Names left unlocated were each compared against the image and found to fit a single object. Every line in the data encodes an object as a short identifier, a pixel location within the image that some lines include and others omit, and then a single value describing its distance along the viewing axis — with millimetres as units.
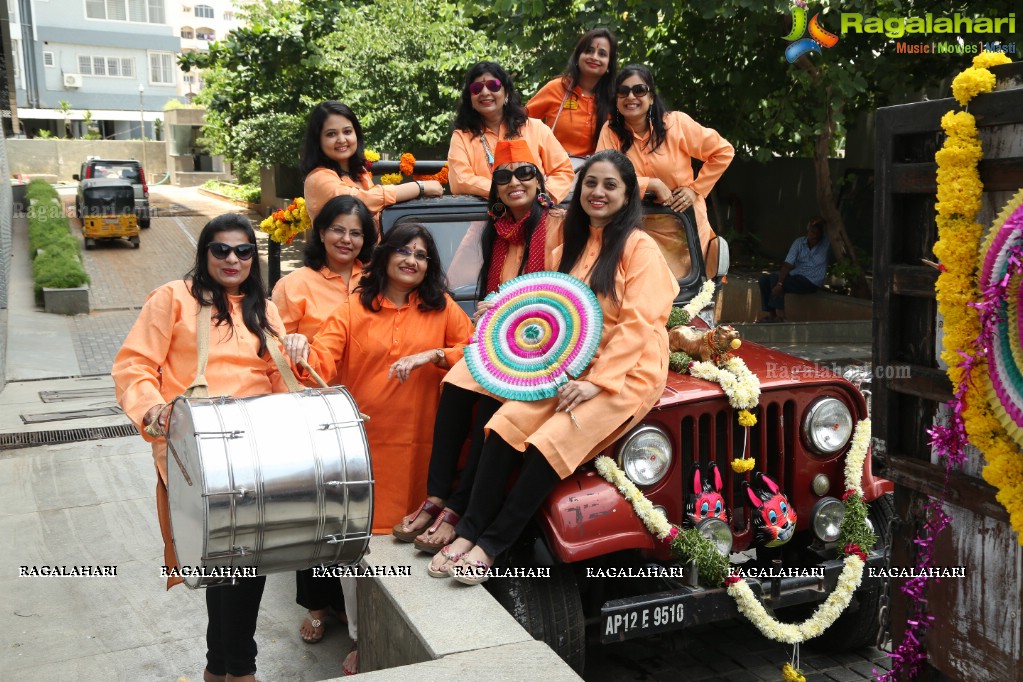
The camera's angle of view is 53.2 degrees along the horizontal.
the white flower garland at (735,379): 4230
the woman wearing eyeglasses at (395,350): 4582
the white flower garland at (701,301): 5280
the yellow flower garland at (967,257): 2834
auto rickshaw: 24078
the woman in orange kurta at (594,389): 3947
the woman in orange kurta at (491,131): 5602
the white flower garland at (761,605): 3979
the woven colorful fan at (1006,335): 2723
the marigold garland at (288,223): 5902
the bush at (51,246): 16391
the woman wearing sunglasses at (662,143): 5758
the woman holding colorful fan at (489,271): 4290
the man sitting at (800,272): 13812
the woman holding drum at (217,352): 3926
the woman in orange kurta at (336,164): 5328
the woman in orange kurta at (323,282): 4828
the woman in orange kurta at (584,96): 6219
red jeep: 3930
